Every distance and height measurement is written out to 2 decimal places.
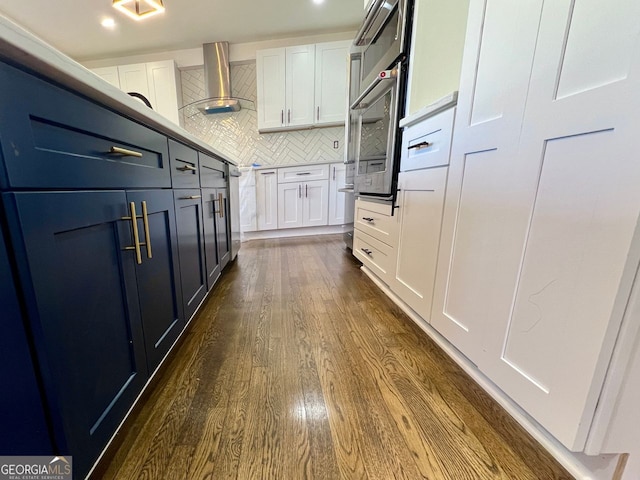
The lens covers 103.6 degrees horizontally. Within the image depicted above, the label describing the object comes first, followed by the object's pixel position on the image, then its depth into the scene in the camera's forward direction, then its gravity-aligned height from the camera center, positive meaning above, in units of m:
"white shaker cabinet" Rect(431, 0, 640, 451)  0.49 +0.00
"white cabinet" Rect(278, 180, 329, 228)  3.29 -0.19
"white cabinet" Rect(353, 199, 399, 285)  1.47 -0.31
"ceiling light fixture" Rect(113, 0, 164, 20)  1.67 +1.22
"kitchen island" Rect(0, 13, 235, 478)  0.41 -0.14
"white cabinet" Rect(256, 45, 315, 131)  3.20 +1.31
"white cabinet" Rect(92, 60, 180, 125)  3.41 +1.41
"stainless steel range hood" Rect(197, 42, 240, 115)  3.32 +1.42
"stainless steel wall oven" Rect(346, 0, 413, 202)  1.33 +0.60
